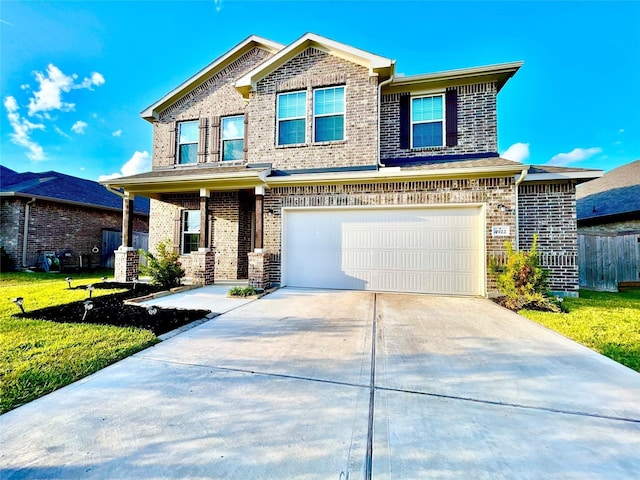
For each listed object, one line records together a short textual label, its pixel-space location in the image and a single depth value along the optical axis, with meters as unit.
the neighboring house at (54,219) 11.13
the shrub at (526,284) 5.55
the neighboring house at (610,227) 8.16
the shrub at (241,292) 6.73
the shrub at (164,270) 7.25
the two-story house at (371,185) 6.74
